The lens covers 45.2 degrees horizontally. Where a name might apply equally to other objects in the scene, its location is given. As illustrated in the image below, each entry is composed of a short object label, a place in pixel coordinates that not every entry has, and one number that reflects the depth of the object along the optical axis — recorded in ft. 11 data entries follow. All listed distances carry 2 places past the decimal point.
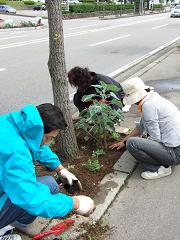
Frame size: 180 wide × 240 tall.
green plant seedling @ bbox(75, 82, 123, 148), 7.72
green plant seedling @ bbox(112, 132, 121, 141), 8.84
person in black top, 8.44
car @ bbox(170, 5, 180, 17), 79.63
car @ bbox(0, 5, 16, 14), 83.15
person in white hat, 6.94
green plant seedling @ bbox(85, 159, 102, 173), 7.43
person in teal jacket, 4.33
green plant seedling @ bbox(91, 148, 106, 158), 8.04
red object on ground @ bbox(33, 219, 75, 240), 5.47
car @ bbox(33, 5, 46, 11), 96.60
